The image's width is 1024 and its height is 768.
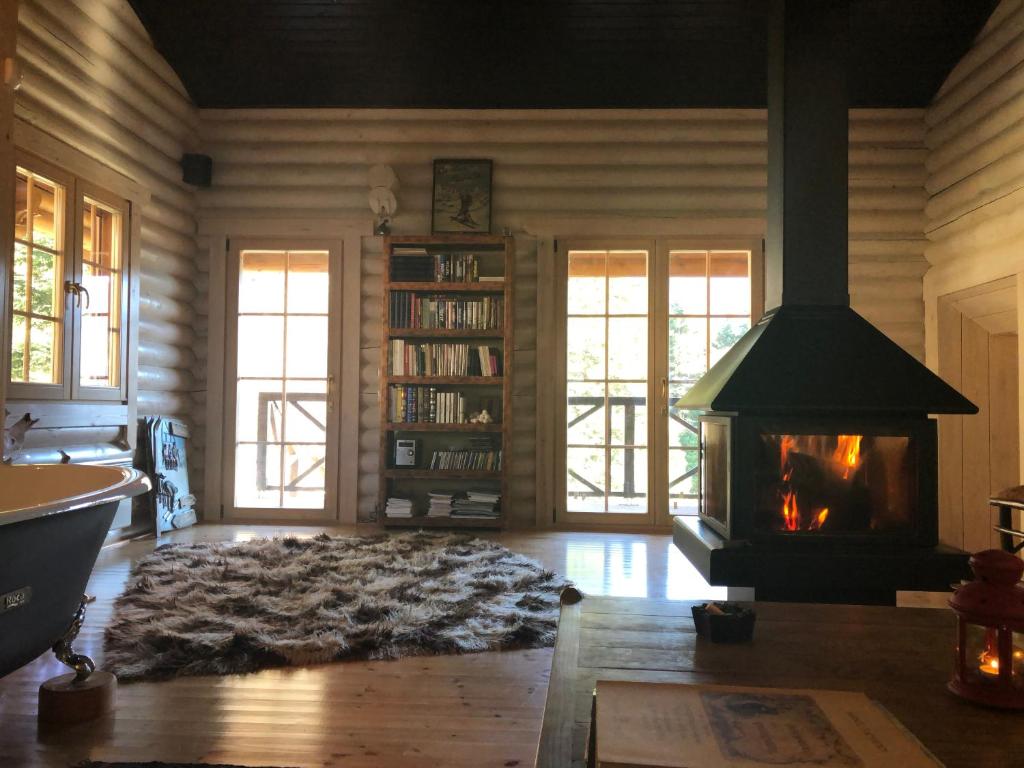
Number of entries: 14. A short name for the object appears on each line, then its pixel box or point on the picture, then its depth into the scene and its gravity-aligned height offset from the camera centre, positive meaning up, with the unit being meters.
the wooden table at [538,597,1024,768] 1.21 -0.53
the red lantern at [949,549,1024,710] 1.26 -0.35
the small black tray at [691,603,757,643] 1.70 -0.49
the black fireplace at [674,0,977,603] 2.95 -0.06
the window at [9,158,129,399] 4.19 +0.62
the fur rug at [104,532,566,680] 2.83 -0.92
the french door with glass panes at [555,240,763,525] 5.96 +0.30
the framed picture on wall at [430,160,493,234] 5.99 +1.56
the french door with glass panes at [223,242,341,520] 6.10 +0.03
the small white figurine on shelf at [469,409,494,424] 5.81 -0.14
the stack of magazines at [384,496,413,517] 5.74 -0.82
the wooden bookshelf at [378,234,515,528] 5.74 +0.11
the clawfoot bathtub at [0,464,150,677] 2.01 -0.47
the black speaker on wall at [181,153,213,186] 6.01 +1.75
